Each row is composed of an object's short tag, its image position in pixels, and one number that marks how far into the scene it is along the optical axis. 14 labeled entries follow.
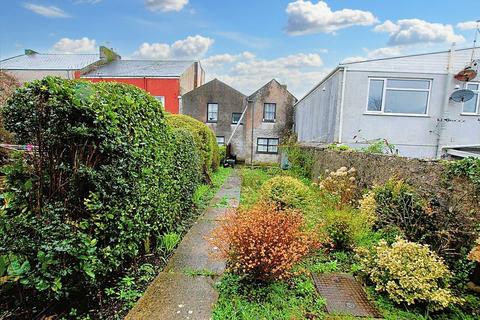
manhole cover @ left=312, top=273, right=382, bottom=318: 2.78
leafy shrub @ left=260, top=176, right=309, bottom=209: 5.86
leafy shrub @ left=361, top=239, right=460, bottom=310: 2.80
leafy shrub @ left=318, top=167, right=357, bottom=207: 5.93
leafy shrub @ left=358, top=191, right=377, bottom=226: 4.71
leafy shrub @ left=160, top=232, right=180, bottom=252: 4.01
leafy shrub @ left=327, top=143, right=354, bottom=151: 8.55
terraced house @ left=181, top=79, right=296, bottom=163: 19.91
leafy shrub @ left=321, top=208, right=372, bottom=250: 4.14
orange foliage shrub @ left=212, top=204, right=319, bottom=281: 2.94
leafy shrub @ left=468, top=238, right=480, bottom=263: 2.74
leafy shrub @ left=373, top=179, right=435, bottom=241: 3.79
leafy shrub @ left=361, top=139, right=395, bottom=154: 7.99
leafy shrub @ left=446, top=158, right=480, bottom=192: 3.30
